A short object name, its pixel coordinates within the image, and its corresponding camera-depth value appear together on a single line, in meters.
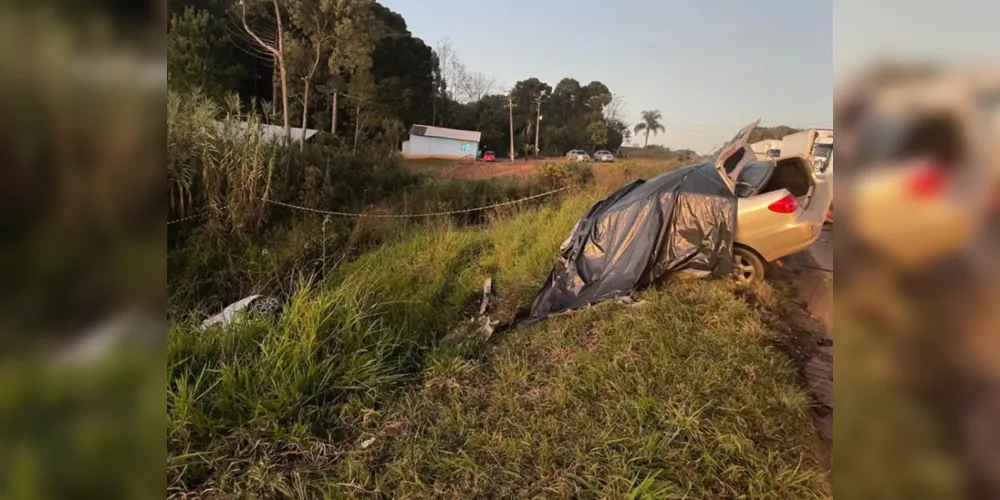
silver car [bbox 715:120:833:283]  3.81
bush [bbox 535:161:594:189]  8.71
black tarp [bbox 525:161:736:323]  3.93
